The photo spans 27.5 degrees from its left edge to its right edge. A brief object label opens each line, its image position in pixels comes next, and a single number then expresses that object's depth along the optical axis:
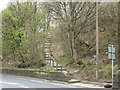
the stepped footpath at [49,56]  29.99
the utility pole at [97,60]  21.01
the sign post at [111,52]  18.48
